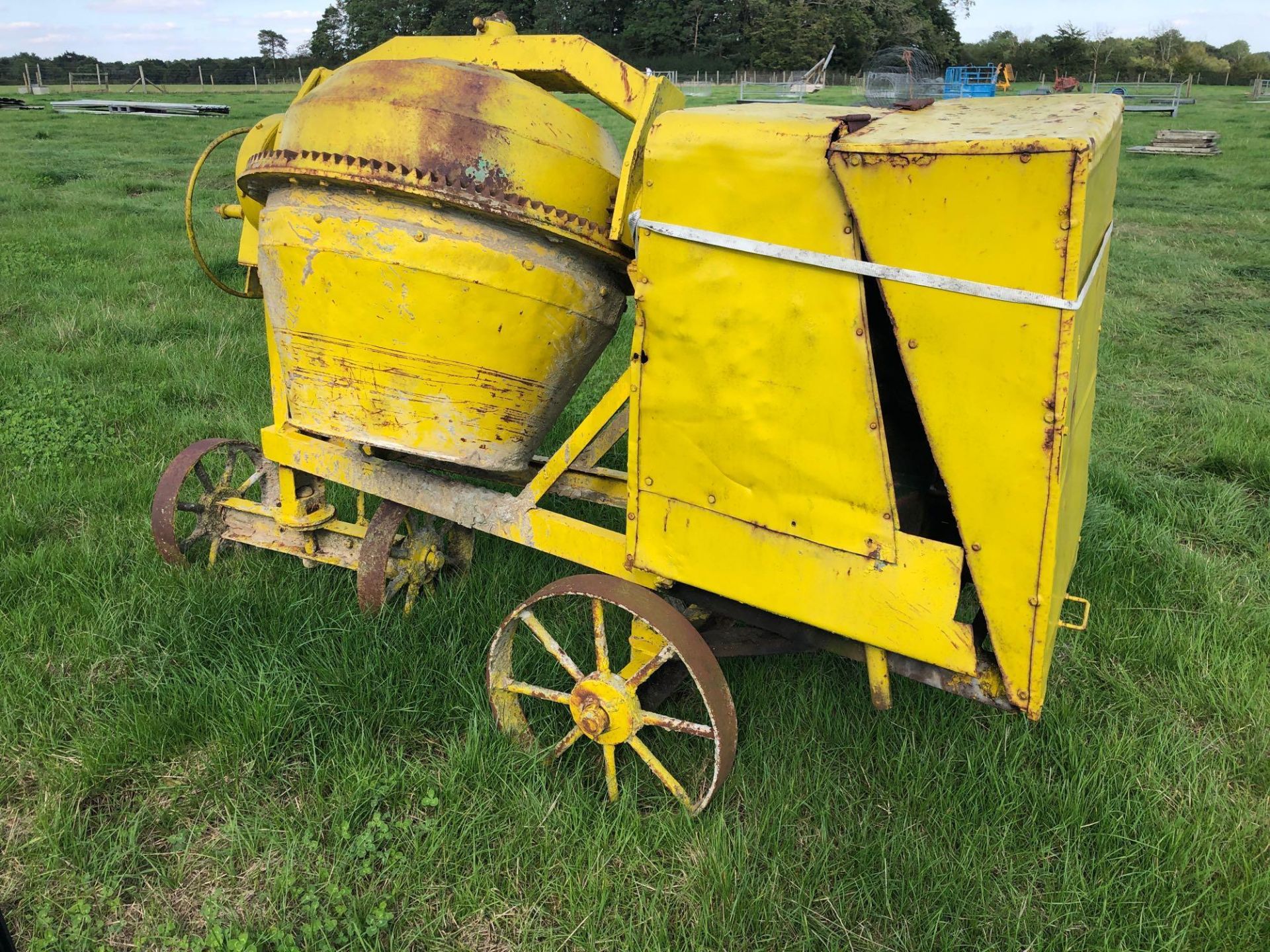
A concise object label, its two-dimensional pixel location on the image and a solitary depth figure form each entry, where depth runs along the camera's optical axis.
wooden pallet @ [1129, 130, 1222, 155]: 17.73
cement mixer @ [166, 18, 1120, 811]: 1.74
